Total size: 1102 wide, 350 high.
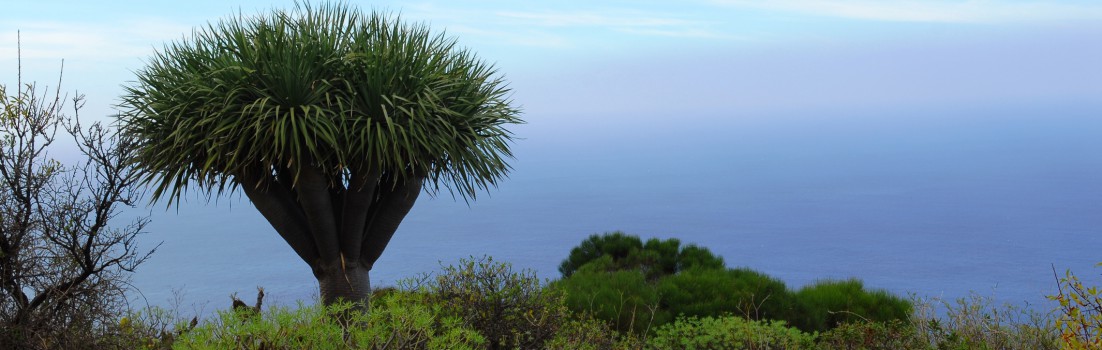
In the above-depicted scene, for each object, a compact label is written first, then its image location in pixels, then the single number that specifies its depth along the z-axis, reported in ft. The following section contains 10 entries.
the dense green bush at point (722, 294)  43.39
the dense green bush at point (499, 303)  26.20
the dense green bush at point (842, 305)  43.86
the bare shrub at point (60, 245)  28.96
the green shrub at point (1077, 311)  19.03
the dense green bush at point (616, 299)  41.06
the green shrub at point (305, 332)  16.47
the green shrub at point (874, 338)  30.45
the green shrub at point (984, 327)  30.53
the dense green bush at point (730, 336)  28.96
